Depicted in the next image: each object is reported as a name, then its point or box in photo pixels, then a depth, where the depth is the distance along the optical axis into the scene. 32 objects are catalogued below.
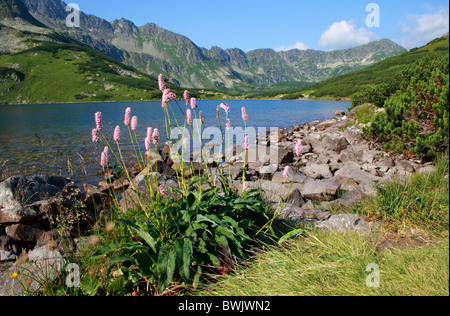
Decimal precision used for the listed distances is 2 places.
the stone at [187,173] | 12.93
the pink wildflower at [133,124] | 4.08
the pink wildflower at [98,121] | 4.13
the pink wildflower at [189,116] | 4.12
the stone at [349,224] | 4.63
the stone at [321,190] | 9.02
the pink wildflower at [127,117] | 4.03
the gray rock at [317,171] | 12.23
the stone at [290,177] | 10.77
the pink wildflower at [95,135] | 4.11
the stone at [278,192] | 8.23
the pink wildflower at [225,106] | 4.68
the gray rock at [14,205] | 7.12
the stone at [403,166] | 10.35
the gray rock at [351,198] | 7.36
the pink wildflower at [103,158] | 4.79
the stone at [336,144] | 17.48
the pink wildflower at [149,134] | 4.45
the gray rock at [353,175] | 10.16
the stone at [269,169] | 12.71
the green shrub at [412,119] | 8.13
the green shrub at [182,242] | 3.38
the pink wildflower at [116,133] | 4.17
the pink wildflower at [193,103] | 4.19
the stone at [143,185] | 6.92
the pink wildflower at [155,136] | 4.35
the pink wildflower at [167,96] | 3.82
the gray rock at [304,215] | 5.81
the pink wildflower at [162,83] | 3.99
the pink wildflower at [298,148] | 3.99
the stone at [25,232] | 6.95
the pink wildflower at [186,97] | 4.19
